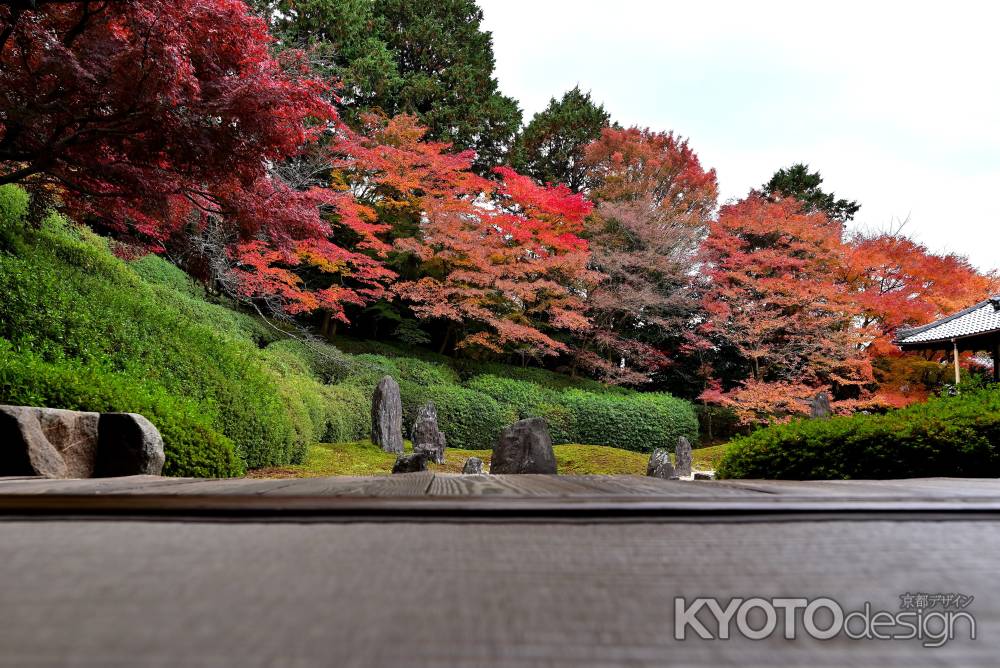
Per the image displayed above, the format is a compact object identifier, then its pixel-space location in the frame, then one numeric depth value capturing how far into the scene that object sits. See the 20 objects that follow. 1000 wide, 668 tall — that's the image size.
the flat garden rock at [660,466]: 8.70
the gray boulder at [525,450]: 7.19
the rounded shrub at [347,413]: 8.85
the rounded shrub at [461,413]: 11.16
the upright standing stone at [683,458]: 9.84
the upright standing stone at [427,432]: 8.99
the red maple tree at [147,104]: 3.63
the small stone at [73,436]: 2.75
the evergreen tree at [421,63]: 13.52
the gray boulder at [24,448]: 2.41
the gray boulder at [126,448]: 3.03
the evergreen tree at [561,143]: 18.31
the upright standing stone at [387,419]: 8.98
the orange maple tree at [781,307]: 12.24
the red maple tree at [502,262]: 11.62
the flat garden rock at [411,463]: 5.89
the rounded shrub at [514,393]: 12.33
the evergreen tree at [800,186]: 18.58
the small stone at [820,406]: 10.71
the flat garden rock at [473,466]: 7.02
